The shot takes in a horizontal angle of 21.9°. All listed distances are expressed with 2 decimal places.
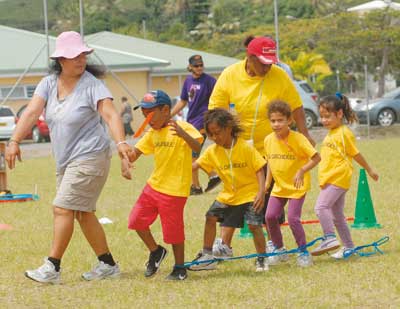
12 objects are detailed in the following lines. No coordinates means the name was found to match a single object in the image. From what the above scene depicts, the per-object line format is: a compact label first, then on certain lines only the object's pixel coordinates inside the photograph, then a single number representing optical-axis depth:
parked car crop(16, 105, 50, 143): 34.38
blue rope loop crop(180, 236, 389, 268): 8.21
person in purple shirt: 15.16
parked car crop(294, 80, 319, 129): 34.25
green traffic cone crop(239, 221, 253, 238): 10.20
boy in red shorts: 8.00
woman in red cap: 8.66
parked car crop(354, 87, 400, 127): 34.34
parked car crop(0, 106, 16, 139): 32.03
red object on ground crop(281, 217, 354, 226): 10.94
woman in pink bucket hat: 7.85
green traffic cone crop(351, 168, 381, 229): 10.73
